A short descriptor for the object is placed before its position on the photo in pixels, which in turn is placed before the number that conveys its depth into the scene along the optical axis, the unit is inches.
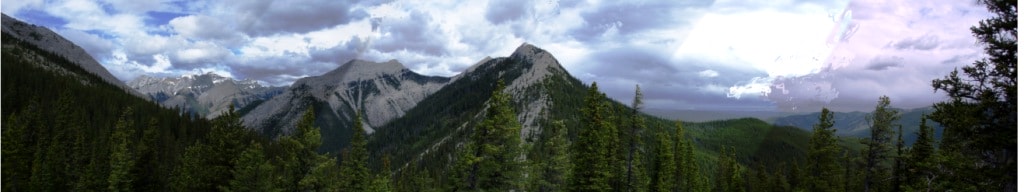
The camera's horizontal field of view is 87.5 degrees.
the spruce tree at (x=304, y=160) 1397.6
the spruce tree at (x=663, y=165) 2176.4
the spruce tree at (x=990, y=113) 580.4
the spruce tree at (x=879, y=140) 1549.0
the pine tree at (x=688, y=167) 2551.7
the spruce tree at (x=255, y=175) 1485.0
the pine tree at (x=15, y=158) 2704.2
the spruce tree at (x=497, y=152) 1095.6
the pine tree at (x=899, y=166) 1588.3
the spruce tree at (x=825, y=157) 1916.8
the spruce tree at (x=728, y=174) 3061.0
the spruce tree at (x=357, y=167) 1800.0
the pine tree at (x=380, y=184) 2523.4
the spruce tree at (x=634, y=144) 1766.7
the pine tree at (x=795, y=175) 2941.9
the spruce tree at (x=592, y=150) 1491.1
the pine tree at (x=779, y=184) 3127.5
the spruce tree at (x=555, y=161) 1444.4
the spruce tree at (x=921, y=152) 1499.0
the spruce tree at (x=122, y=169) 2324.1
